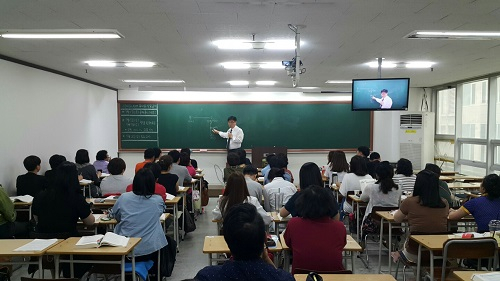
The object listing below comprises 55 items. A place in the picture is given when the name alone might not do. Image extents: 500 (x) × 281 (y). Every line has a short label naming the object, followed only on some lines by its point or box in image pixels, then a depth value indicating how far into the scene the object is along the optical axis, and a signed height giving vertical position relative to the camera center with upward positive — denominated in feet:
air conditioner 32.32 -0.54
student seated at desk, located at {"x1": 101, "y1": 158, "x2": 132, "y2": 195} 16.34 -2.42
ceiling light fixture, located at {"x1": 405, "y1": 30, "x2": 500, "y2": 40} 14.38 +4.03
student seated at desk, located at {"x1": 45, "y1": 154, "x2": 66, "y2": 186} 18.63 -1.67
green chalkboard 34.12 +0.52
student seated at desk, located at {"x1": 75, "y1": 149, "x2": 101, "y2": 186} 21.02 -2.35
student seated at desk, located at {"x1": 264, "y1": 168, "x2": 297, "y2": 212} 14.43 -2.53
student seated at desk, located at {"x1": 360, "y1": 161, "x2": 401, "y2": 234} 15.24 -2.59
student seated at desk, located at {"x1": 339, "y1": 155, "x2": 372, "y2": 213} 18.06 -2.38
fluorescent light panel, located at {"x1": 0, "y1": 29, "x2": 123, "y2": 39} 14.08 +3.90
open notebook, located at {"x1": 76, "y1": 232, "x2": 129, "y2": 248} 9.52 -3.09
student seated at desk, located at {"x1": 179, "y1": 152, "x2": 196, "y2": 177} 22.34 -2.07
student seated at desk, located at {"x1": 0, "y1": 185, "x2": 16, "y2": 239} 12.68 -3.18
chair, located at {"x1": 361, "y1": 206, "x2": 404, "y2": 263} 15.19 -4.00
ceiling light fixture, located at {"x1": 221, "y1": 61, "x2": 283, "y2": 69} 21.38 +4.04
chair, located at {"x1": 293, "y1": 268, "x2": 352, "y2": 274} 8.00 -3.25
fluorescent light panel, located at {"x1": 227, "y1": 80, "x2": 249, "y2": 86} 30.21 +4.12
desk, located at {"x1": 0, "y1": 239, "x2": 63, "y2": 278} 9.12 -3.25
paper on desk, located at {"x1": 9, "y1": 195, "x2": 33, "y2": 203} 15.72 -3.18
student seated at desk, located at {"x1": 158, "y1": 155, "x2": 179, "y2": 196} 17.24 -2.38
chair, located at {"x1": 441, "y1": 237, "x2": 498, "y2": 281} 9.55 -3.27
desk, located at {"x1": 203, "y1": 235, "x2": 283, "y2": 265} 9.37 -3.20
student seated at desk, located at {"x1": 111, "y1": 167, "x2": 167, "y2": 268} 10.85 -2.71
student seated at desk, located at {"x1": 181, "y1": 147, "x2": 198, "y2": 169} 27.42 -2.63
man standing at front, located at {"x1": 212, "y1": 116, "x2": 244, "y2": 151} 33.22 -0.58
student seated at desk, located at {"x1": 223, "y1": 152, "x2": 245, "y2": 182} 20.97 -1.98
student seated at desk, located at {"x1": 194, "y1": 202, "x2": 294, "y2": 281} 5.04 -1.86
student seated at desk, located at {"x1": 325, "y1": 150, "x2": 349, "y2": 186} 20.89 -2.09
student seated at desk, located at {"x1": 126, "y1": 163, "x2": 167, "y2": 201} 14.30 -2.31
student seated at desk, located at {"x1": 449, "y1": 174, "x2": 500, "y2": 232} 11.54 -2.41
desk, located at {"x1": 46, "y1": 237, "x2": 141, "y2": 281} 9.20 -3.21
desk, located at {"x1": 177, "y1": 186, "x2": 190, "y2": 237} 18.16 -3.46
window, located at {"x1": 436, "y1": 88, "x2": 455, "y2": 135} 32.10 +1.77
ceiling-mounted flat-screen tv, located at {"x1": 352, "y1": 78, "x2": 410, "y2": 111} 19.27 +2.07
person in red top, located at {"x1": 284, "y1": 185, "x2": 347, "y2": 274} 8.21 -2.47
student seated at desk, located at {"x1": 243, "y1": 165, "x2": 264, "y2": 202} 14.26 -2.38
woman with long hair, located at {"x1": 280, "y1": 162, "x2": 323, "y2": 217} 12.34 -1.59
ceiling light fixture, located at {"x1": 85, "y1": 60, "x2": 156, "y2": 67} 21.45 +4.06
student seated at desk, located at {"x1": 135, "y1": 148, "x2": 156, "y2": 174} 20.43 -1.56
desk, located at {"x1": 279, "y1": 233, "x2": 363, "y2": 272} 9.70 -3.26
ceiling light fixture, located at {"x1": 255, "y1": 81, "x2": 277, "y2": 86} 30.55 +4.15
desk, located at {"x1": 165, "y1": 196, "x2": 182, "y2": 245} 15.45 -3.72
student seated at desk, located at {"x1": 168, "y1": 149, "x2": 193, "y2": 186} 19.85 -2.44
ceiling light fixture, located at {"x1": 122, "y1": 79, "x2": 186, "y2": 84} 29.55 +4.04
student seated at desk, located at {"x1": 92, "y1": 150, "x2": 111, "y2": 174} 23.90 -2.26
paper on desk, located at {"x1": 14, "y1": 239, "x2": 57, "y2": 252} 9.34 -3.19
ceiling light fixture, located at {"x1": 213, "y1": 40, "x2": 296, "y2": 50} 16.21 +4.03
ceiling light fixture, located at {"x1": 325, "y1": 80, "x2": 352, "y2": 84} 29.40 +4.12
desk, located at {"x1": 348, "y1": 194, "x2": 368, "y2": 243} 16.40 -3.61
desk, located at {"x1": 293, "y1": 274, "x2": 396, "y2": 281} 7.50 -3.15
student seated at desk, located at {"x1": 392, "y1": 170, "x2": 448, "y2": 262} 11.98 -2.67
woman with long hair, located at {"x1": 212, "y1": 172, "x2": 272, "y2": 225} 10.80 -1.95
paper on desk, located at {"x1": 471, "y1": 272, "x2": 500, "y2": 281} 7.32 -3.04
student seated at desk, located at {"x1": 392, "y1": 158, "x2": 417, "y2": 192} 17.30 -2.31
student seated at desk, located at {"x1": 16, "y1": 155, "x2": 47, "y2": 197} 17.11 -2.58
